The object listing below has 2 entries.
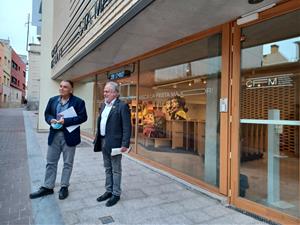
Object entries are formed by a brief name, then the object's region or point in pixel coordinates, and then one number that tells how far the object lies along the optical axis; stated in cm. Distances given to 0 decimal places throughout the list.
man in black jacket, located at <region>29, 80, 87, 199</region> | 397
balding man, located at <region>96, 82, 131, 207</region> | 367
